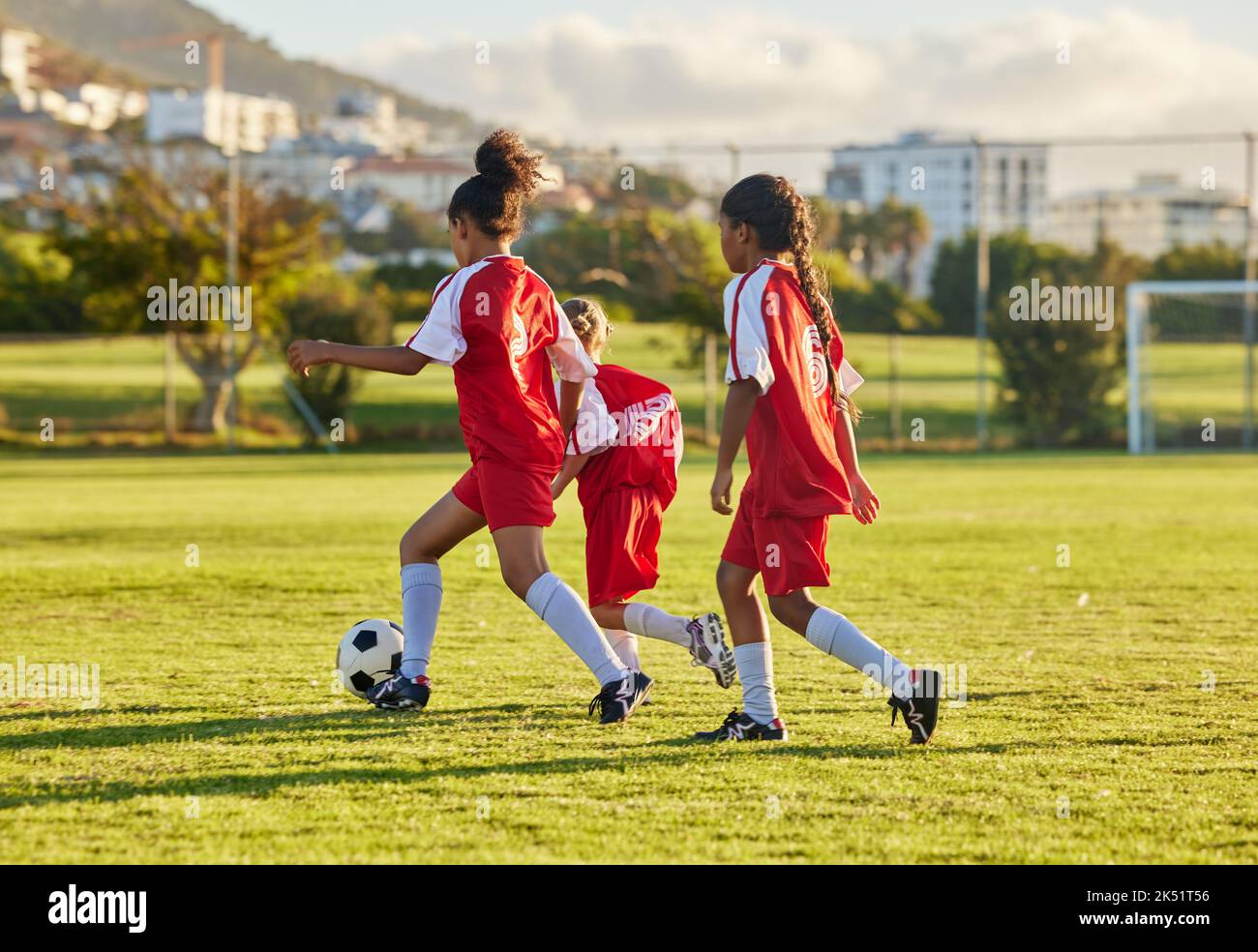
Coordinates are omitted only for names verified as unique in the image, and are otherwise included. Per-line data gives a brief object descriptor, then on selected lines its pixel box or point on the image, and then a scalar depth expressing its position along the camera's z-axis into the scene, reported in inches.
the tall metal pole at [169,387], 1005.8
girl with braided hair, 178.1
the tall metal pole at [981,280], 989.8
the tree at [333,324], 1018.1
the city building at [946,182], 1083.3
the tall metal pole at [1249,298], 983.6
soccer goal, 987.3
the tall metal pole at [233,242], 994.1
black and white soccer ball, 213.8
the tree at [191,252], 1079.6
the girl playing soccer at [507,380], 189.8
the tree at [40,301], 1502.2
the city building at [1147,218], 1123.3
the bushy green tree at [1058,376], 1009.5
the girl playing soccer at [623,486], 220.5
